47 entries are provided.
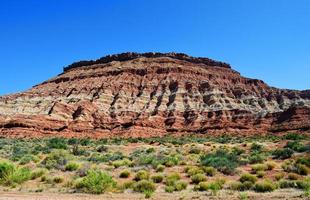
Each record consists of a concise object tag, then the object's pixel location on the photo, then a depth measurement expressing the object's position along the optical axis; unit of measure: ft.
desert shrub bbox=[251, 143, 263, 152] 125.44
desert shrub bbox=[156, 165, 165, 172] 76.84
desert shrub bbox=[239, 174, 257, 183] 61.00
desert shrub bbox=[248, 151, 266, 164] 90.02
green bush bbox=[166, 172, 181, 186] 59.99
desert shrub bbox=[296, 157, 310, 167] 76.94
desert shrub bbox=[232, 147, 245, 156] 113.83
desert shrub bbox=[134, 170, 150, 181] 65.87
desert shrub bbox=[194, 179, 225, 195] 53.98
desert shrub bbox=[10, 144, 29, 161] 101.16
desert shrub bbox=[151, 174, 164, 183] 63.87
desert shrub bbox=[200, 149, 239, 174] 75.05
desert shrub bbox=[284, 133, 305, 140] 184.36
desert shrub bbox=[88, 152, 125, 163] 96.43
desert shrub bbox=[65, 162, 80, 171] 78.28
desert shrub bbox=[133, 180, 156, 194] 55.06
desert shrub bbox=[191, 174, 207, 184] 63.21
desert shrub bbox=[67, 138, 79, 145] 177.19
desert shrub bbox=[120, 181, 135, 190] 56.97
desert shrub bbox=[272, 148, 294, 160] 99.40
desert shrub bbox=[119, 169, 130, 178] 70.59
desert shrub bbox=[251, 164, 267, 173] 75.50
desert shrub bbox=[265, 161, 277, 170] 77.56
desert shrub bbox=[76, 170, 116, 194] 53.01
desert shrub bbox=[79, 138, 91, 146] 169.63
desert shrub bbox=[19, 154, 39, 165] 90.99
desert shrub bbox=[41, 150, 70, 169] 82.07
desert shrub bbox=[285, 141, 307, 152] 111.92
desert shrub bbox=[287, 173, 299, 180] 62.69
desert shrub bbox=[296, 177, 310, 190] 53.29
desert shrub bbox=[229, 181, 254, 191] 54.95
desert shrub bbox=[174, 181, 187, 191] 55.52
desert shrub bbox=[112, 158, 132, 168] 84.83
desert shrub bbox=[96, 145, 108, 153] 133.30
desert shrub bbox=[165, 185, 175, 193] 54.01
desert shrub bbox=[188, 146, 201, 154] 122.25
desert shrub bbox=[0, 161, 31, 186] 60.44
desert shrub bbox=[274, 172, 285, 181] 63.56
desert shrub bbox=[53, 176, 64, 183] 64.26
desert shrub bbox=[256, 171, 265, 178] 68.28
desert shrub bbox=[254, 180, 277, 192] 53.16
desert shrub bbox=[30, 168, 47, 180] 67.92
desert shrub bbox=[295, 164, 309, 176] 68.64
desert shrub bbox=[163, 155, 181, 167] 85.13
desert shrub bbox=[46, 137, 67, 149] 141.10
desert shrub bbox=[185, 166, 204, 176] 71.19
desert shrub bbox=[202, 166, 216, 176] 71.20
